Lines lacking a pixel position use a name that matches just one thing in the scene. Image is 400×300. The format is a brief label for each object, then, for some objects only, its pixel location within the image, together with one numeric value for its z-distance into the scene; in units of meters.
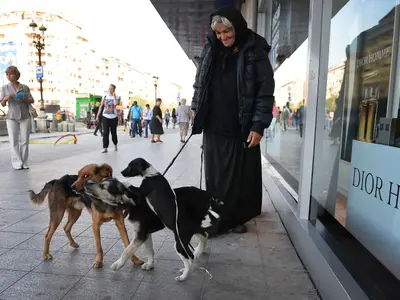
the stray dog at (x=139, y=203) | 2.25
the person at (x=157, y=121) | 14.29
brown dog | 2.44
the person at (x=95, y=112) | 18.18
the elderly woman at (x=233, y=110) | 2.90
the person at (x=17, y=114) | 6.57
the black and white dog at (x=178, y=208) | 2.26
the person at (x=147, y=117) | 18.37
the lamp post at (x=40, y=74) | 20.72
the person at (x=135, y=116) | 17.02
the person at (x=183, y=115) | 14.22
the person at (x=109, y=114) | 9.79
